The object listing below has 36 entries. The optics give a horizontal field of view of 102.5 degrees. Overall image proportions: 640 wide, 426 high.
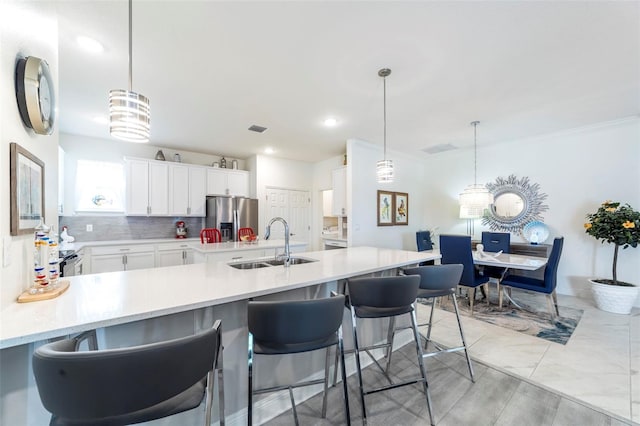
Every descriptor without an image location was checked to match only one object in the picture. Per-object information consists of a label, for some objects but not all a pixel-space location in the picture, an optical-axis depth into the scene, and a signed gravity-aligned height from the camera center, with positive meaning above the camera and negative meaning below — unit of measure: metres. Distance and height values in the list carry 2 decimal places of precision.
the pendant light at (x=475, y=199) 3.90 +0.22
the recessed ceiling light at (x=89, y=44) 1.95 +1.34
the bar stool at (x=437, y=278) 1.96 -0.49
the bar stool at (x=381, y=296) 1.58 -0.52
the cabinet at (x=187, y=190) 4.77 +0.48
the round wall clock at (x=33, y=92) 1.12 +0.56
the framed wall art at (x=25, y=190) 1.06 +0.12
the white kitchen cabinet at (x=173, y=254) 4.41 -0.69
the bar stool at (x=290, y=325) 1.19 -0.52
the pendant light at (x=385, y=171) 2.91 +0.50
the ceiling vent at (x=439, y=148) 4.86 +1.29
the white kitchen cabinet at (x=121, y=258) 3.88 -0.67
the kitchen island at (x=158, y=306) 0.95 -0.40
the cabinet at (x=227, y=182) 5.19 +0.69
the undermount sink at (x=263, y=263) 2.14 -0.42
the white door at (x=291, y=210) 5.59 +0.10
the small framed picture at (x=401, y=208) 5.23 +0.12
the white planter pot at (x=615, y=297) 3.23 -1.09
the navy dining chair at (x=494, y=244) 3.82 -0.51
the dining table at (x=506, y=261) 3.03 -0.61
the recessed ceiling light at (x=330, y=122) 3.58 +1.32
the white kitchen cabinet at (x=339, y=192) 4.98 +0.45
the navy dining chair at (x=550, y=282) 3.04 -0.87
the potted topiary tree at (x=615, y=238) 3.16 -0.31
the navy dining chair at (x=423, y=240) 4.64 -0.48
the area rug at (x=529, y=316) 2.81 -1.30
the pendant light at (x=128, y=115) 1.39 +0.56
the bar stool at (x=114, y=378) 0.68 -0.46
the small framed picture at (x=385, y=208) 4.91 +0.12
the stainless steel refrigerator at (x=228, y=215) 4.96 +0.00
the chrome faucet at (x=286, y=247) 1.99 -0.26
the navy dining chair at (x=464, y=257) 3.27 -0.57
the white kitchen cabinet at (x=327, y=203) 6.34 +0.29
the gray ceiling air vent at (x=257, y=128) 3.87 +1.33
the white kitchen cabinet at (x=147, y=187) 4.39 +0.49
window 4.19 +0.49
